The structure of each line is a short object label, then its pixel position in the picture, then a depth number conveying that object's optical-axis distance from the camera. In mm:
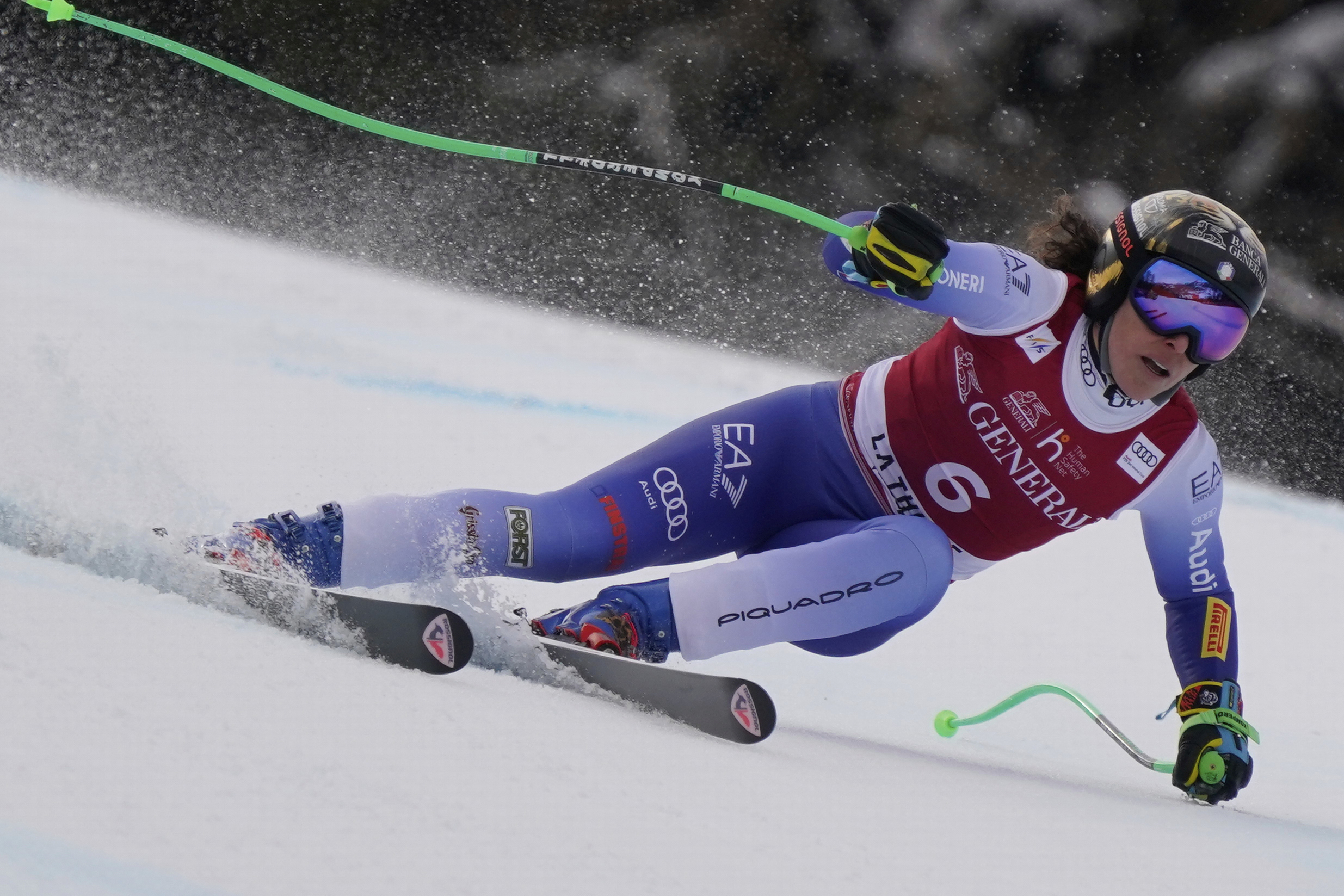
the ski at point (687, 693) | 21666
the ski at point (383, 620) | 21566
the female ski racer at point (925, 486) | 21888
